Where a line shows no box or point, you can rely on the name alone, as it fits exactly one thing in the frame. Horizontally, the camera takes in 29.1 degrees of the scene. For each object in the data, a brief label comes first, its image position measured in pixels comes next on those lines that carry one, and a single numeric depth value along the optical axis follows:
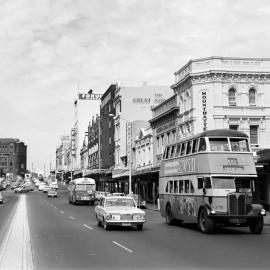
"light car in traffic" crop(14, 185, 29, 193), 115.22
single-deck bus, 53.78
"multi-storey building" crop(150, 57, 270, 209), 44.78
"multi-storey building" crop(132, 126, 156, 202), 59.59
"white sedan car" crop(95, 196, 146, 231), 22.47
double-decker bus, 21.70
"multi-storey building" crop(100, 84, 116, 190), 92.30
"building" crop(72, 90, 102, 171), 157.38
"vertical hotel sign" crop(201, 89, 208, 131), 44.17
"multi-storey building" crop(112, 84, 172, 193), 83.58
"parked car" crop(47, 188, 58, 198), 85.62
